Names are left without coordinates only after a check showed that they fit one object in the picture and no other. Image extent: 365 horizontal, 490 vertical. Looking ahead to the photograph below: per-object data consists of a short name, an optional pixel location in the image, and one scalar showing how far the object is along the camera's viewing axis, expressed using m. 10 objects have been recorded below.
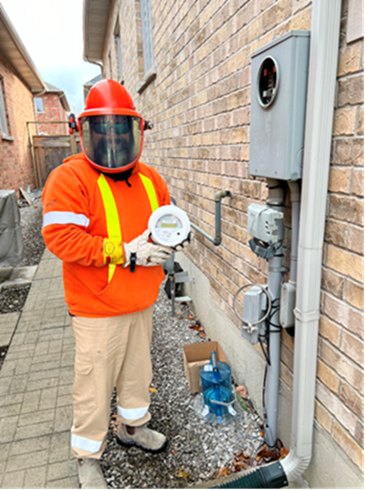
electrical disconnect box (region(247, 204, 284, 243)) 1.82
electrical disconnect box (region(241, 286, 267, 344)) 2.03
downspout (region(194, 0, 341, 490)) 1.44
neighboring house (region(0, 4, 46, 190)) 10.98
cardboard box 2.82
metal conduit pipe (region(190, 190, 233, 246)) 2.77
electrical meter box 1.54
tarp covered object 5.25
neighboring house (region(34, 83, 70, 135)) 24.23
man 1.83
